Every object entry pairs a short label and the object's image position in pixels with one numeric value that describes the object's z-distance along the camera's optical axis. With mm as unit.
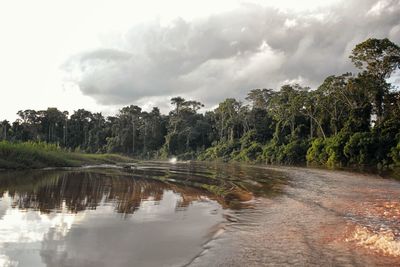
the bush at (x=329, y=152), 43031
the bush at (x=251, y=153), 70044
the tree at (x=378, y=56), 41031
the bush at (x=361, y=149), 38625
